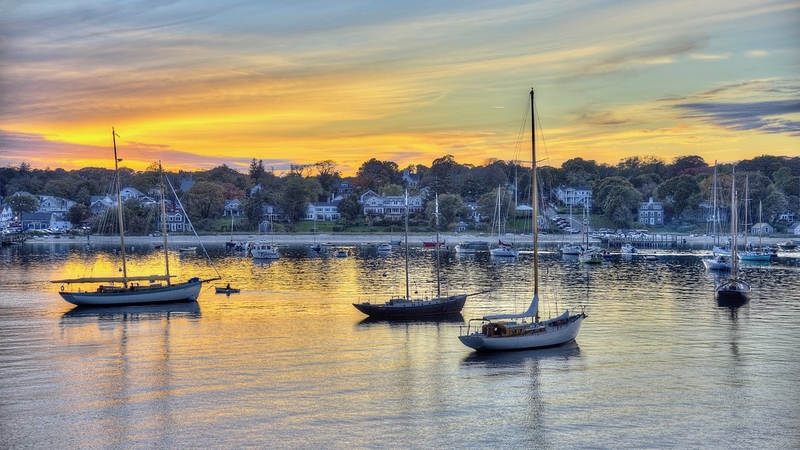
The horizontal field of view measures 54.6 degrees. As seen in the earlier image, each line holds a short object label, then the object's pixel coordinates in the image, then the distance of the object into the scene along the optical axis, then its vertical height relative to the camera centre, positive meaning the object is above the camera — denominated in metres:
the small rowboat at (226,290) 83.75 -6.54
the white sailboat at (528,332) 47.31 -6.85
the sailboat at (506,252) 137.85 -5.27
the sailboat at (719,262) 110.89 -6.51
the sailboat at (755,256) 128.25 -6.59
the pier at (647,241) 181.88 -5.27
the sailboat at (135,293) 72.56 -5.81
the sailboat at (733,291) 74.69 -7.17
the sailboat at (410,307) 62.22 -6.65
